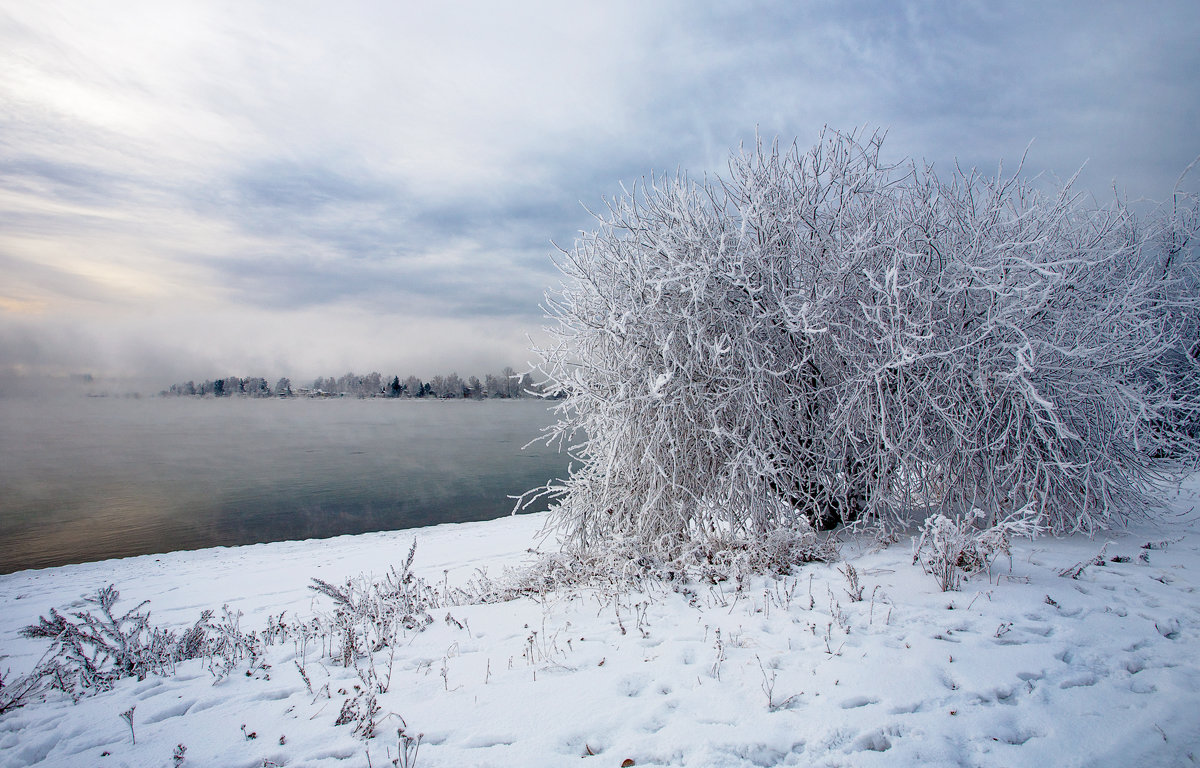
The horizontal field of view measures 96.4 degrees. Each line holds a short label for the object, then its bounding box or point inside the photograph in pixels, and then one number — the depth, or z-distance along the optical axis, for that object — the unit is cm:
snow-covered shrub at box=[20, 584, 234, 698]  487
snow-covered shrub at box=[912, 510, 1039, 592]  496
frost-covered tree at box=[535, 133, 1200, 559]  640
